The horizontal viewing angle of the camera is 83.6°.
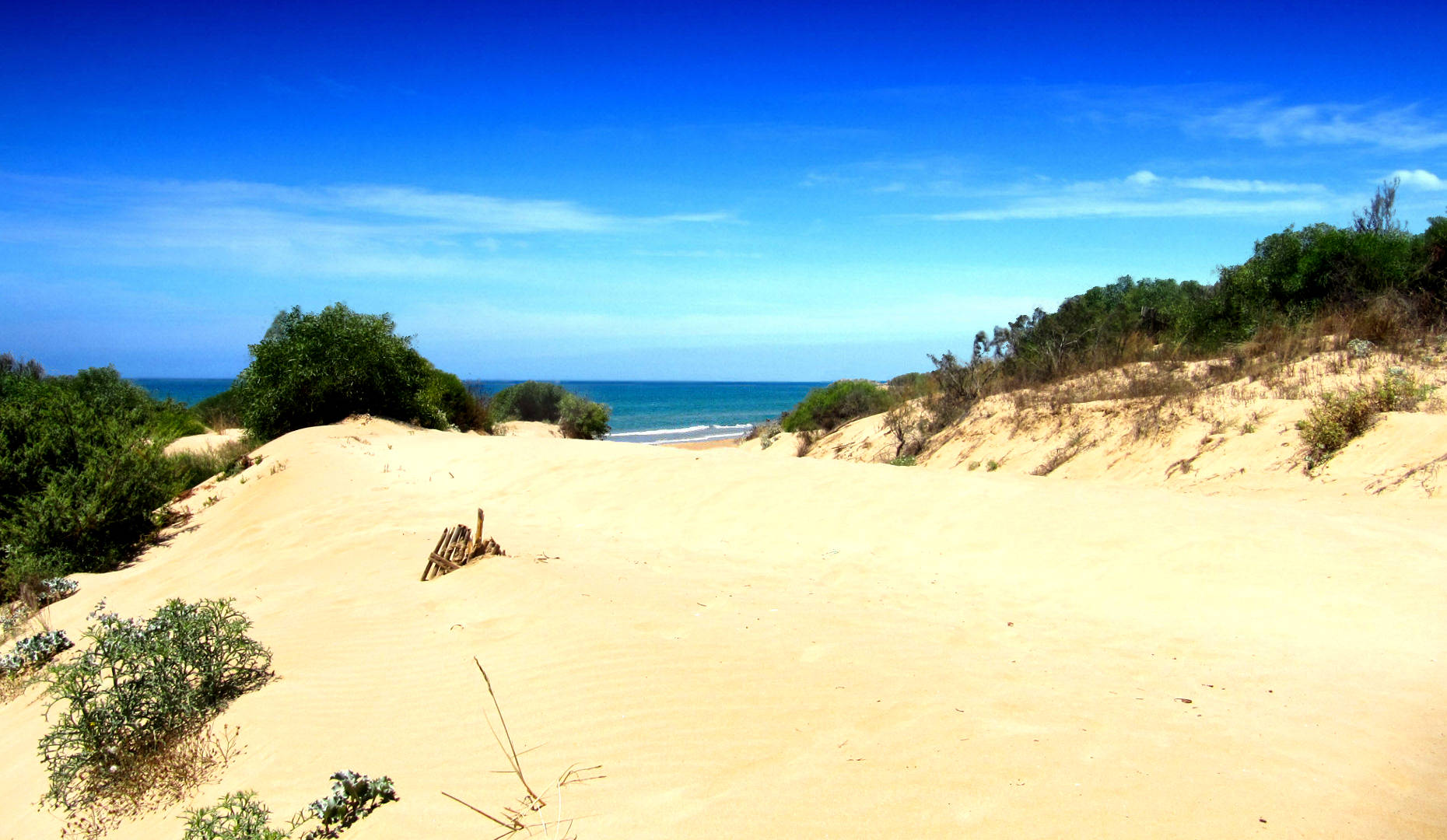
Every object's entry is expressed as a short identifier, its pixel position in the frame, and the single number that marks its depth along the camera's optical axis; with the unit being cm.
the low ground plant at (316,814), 356
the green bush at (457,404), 1998
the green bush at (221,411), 2281
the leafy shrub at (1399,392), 1123
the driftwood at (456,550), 739
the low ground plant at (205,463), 1381
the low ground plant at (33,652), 649
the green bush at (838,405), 2302
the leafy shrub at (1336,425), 1073
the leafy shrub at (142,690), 445
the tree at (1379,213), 1916
